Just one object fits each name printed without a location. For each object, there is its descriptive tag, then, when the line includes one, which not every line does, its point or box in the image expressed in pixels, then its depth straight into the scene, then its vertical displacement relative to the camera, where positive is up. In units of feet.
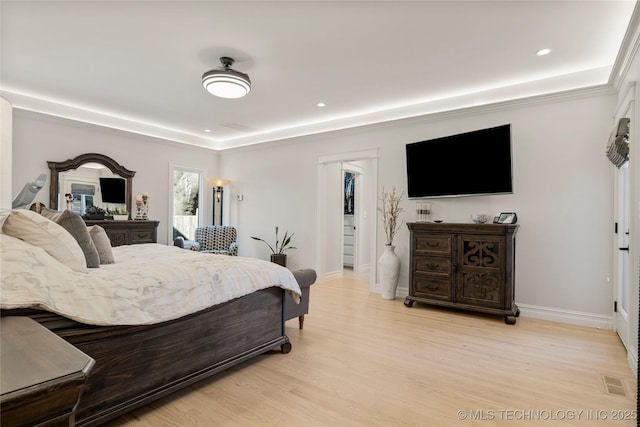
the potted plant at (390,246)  14.92 -1.22
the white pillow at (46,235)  5.22 -0.34
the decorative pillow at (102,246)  8.19 -0.75
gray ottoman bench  9.73 -2.51
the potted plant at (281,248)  19.15 -1.85
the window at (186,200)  20.73 +1.12
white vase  14.88 -2.38
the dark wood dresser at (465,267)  11.75 -1.78
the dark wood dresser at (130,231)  15.97 -0.72
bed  4.76 -1.80
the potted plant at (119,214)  17.20 +0.14
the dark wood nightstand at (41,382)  1.88 -1.05
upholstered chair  19.54 -1.33
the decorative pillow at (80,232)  6.95 -0.34
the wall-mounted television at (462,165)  12.52 +2.33
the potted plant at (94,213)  16.01 +0.16
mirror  15.56 +1.96
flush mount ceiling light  10.39 +4.42
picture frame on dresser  12.41 +0.13
